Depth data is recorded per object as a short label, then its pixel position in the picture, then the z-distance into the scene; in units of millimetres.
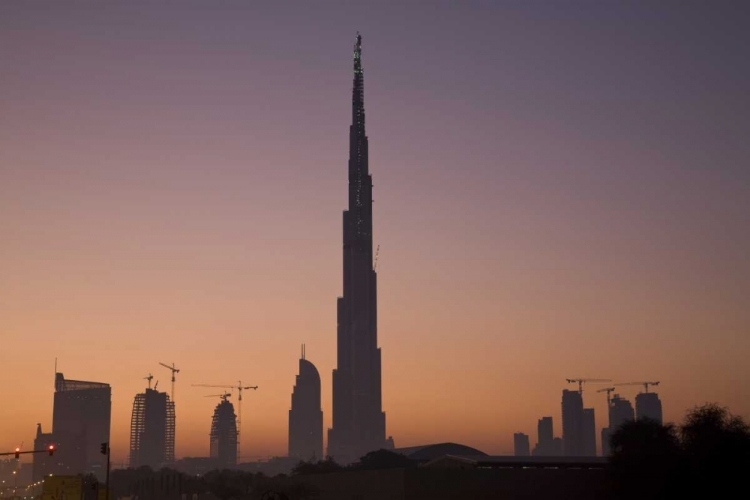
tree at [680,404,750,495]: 101812
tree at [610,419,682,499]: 108500
